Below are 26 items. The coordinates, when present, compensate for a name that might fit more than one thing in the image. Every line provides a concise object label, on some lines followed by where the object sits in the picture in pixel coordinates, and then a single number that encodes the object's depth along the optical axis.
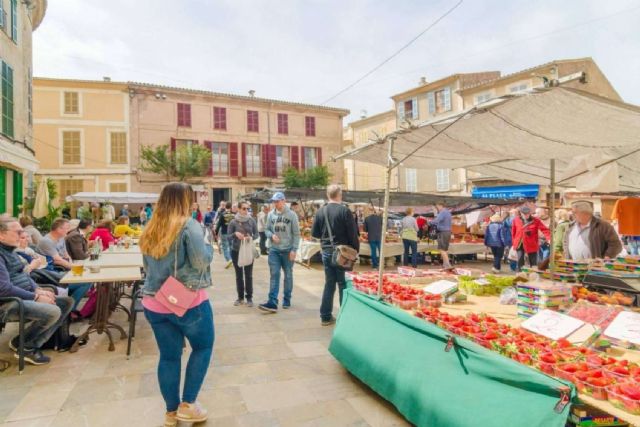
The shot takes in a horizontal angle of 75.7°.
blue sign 22.36
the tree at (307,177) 27.55
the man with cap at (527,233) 8.44
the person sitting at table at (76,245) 6.20
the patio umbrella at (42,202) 10.62
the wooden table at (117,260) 5.09
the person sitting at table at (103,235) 7.71
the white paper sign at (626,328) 2.35
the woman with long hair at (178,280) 2.61
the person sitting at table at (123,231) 10.03
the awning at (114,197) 16.52
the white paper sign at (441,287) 3.61
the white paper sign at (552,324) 2.52
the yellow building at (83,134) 23.88
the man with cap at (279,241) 5.71
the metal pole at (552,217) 4.22
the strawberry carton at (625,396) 1.71
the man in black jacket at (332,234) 5.00
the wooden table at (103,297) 4.23
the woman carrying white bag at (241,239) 6.13
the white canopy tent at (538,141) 2.71
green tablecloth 1.98
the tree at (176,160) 23.92
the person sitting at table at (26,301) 3.68
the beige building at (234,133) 25.47
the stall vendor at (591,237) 4.70
